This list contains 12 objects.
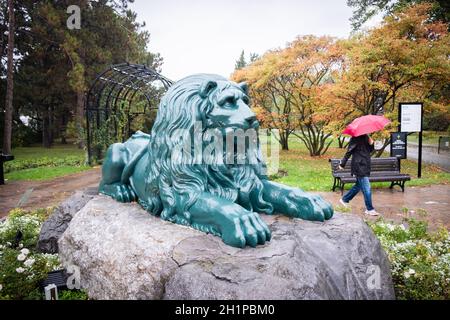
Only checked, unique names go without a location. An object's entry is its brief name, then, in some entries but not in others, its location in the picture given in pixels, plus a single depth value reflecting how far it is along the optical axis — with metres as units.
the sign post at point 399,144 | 10.66
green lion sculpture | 2.53
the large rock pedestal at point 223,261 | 2.09
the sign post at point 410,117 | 10.81
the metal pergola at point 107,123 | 13.54
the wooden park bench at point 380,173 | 8.55
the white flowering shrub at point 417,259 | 3.27
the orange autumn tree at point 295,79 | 15.54
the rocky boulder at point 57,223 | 4.45
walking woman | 6.41
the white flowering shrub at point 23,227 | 4.82
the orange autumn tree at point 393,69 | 11.78
